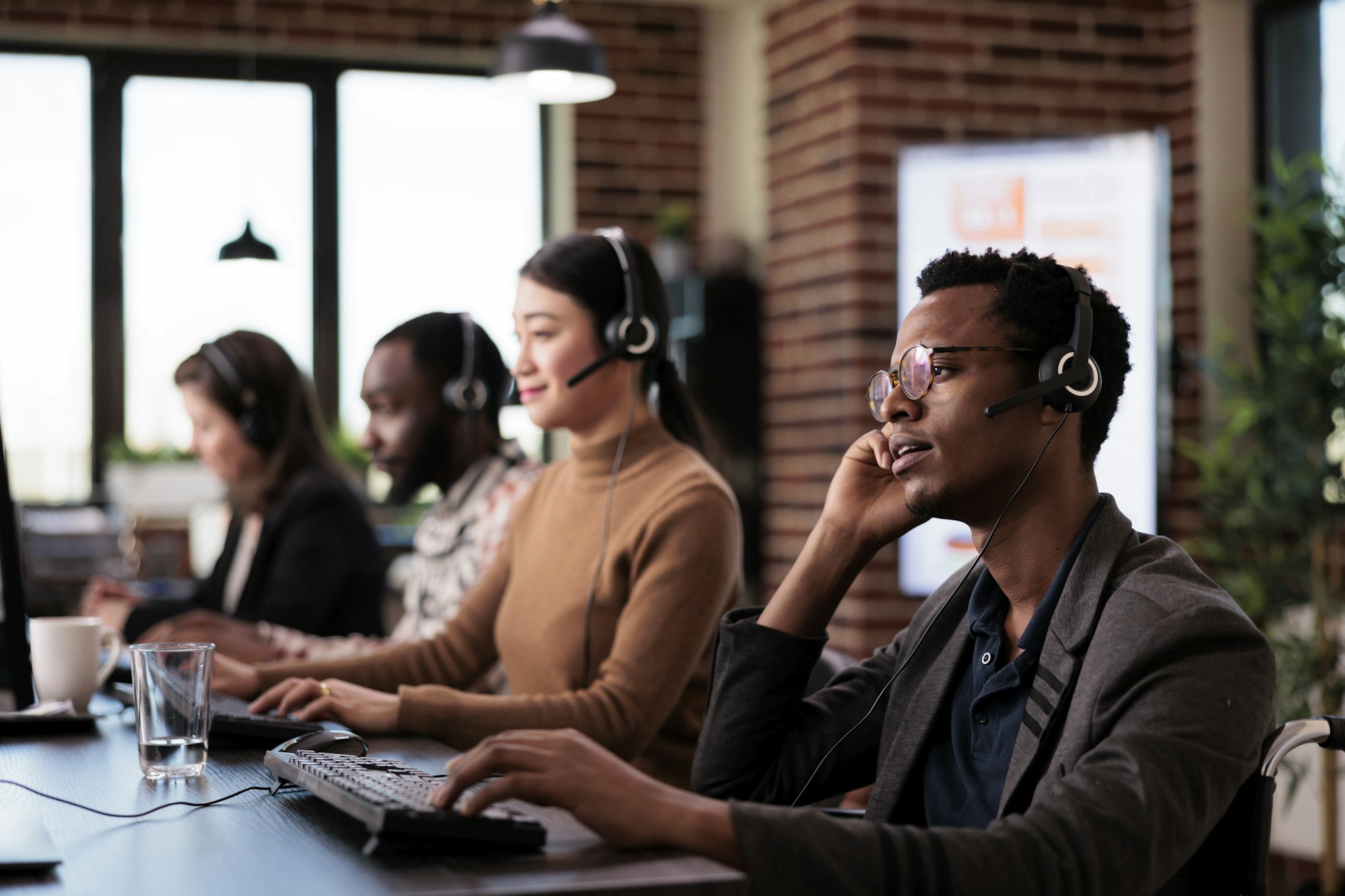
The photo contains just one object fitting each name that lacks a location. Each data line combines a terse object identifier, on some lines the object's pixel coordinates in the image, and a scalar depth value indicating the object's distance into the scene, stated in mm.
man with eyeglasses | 2549
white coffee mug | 3342
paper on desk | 3279
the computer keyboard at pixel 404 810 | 2535
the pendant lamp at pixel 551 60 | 4709
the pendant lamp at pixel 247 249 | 6014
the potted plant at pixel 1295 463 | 4674
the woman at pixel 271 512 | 4250
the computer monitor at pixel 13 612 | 3168
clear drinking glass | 2832
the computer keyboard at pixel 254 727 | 3063
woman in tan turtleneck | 3236
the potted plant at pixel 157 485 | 6585
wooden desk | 2429
